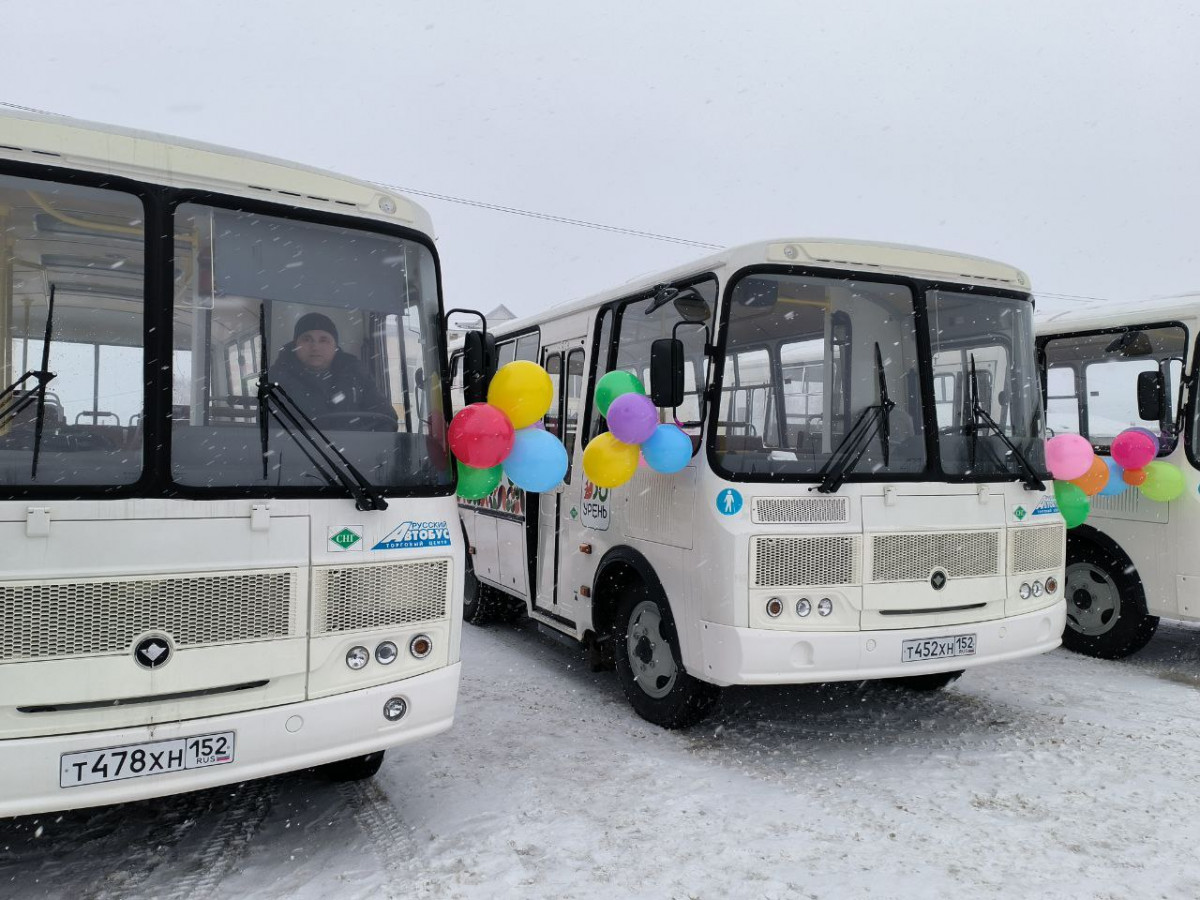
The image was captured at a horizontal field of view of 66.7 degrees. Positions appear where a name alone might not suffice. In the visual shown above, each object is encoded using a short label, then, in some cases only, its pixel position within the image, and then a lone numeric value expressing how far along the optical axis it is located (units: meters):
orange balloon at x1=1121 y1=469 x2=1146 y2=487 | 6.70
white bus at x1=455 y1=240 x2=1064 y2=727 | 4.91
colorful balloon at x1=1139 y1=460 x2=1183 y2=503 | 6.59
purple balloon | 4.97
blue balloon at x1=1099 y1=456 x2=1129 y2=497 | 6.89
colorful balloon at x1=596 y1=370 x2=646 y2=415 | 5.49
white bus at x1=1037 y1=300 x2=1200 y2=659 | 6.71
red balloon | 4.25
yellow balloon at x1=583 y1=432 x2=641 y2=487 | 5.18
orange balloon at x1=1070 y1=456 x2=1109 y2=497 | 6.33
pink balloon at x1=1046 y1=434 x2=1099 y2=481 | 6.03
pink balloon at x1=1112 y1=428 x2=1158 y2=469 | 6.59
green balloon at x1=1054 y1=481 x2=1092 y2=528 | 6.28
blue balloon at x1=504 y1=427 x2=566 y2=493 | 4.66
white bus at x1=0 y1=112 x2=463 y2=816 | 3.22
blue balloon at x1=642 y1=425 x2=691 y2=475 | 5.02
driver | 3.75
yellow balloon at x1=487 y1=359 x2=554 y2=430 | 4.67
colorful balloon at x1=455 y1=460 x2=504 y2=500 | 4.43
